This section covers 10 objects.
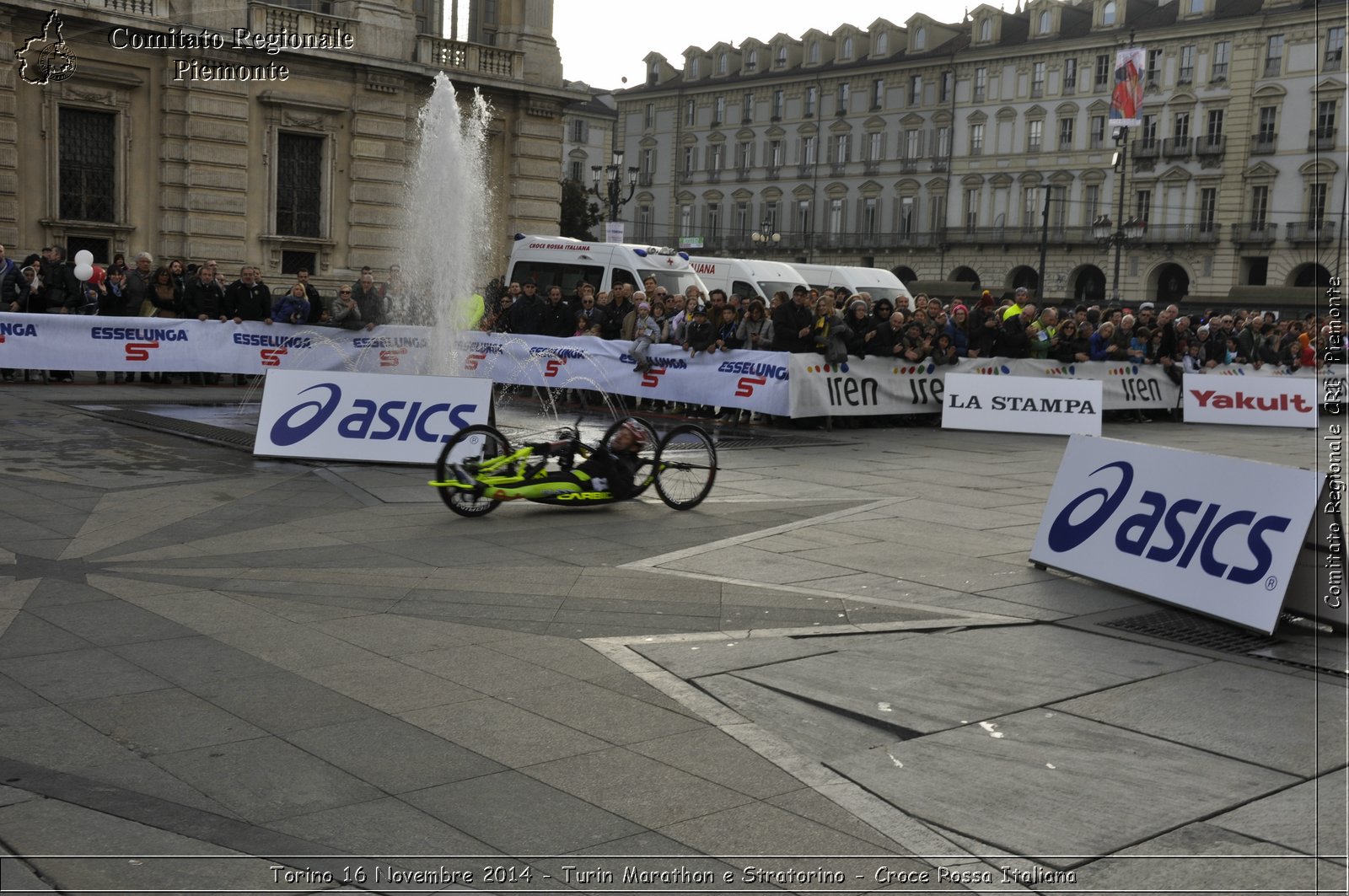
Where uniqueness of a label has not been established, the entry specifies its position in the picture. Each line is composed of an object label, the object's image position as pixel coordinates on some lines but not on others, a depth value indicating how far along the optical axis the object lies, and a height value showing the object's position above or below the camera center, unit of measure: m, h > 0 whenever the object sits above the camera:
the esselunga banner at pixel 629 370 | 19.23 -0.74
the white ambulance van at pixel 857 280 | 33.59 +1.31
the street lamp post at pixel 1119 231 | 49.87 +5.67
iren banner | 19.14 -0.73
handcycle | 10.95 -1.25
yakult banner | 24.28 -0.93
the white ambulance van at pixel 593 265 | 25.17 +1.04
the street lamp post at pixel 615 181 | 39.41 +4.14
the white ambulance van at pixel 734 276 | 29.81 +1.13
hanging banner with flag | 40.06 +7.61
